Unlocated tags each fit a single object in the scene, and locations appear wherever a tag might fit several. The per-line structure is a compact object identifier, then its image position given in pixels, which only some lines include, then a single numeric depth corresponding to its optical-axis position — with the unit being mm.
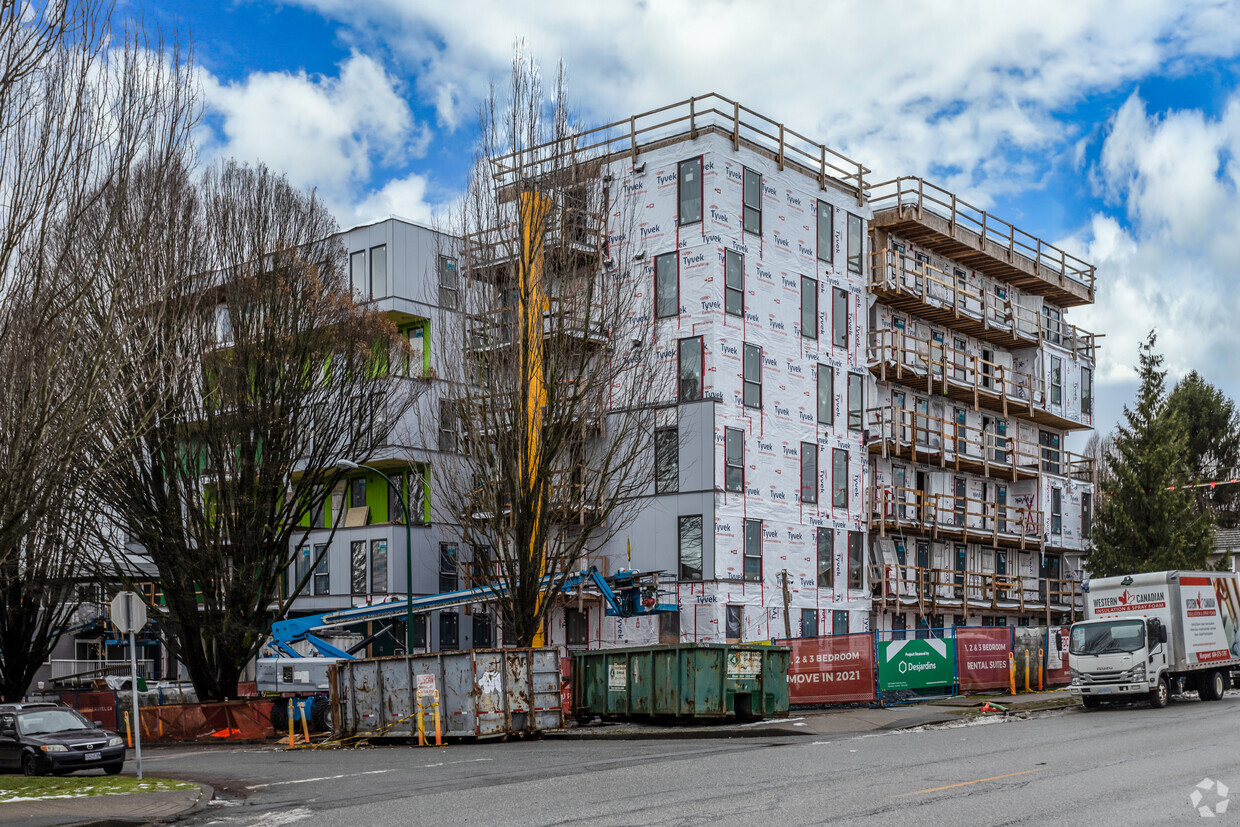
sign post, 20219
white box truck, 28000
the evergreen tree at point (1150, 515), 46031
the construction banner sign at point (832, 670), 29047
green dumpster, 25984
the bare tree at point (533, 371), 28594
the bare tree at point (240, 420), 29625
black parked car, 21750
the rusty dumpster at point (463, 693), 25016
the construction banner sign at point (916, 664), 28984
